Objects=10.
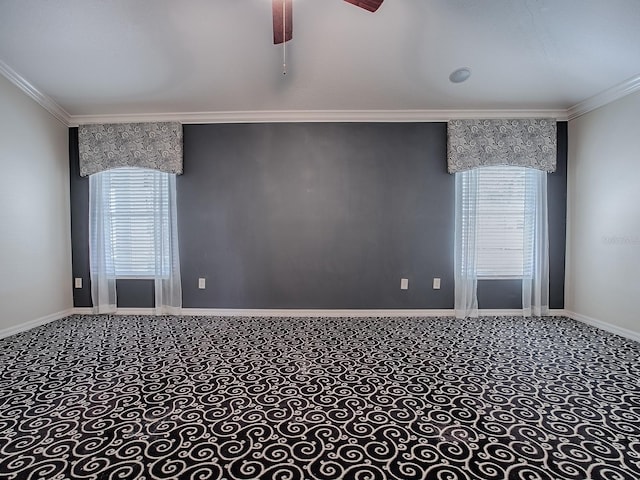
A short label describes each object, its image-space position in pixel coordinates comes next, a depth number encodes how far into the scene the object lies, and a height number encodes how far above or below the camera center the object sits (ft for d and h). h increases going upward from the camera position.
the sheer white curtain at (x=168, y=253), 12.51 -0.76
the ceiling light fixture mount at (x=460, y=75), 9.87 +5.25
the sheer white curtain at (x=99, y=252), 12.48 -0.68
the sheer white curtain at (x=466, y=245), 12.14 -0.54
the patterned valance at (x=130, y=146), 12.32 +3.64
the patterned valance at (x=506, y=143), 11.92 +3.49
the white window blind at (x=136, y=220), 12.53 +0.63
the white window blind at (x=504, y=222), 12.24 +0.37
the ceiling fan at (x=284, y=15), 6.32 +4.87
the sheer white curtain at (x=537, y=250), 12.12 -0.77
